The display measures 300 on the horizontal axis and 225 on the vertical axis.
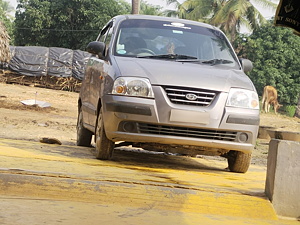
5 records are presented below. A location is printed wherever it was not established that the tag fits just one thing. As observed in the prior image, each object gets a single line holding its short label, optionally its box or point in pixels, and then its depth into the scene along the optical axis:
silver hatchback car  6.89
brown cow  39.53
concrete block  5.39
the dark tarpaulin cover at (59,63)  34.56
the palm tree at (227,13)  46.81
